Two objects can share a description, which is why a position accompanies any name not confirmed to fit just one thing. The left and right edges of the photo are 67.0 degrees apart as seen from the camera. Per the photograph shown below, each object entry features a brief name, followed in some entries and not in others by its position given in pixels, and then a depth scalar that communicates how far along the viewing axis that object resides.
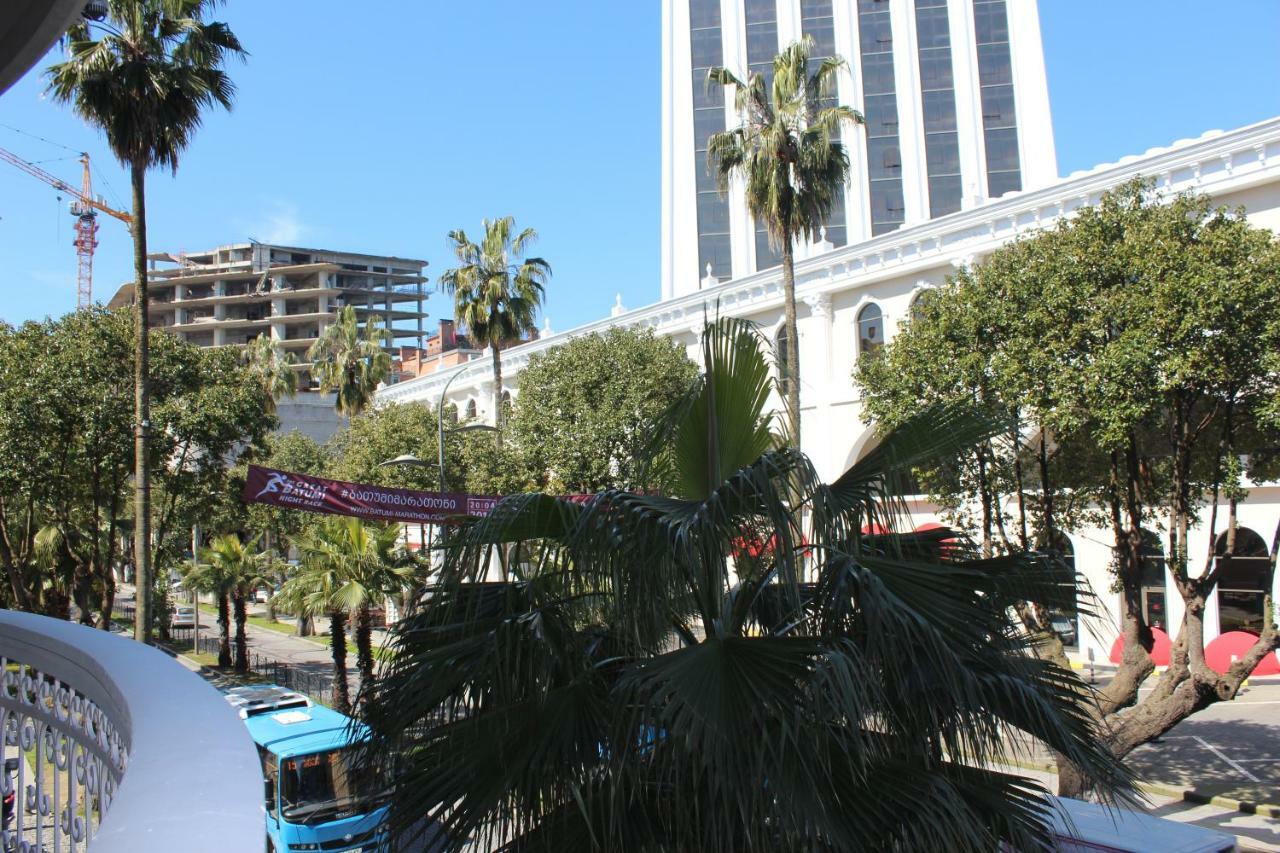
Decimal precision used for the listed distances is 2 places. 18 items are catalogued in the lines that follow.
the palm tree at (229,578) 30.38
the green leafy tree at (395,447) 36.62
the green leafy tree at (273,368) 51.00
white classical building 23.47
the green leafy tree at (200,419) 23.44
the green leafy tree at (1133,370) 13.37
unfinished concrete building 110.00
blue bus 12.59
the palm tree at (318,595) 20.55
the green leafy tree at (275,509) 28.25
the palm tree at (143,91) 17.92
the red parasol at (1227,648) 24.62
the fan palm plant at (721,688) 4.18
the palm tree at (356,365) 45.62
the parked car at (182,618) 45.75
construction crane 136.00
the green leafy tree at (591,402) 27.45
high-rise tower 57.66
